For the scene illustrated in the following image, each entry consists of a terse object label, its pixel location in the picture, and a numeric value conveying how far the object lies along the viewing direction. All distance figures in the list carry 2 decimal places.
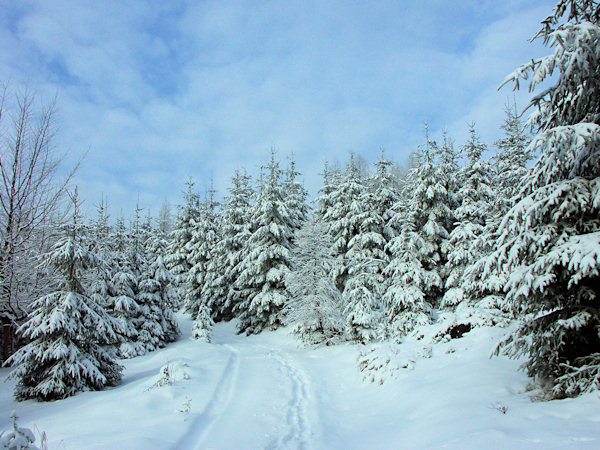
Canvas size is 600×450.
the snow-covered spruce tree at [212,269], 30.55
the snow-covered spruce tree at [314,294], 19.25
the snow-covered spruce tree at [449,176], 21.30
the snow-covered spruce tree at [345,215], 24.45
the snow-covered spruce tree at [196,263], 32.25
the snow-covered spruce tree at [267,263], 25.09
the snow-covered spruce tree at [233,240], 29.09
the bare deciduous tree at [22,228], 12.09
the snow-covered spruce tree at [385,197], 25.42
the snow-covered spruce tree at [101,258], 13.93
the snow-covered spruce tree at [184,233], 34.03
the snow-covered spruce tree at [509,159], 14.94
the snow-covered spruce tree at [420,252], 16.47
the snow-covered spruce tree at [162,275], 24.44
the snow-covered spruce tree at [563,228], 5.27
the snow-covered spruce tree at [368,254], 17.05
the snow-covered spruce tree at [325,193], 30.98
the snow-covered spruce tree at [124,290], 21.42
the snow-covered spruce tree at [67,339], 11.09
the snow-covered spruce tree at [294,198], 29.55
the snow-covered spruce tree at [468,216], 17.45
